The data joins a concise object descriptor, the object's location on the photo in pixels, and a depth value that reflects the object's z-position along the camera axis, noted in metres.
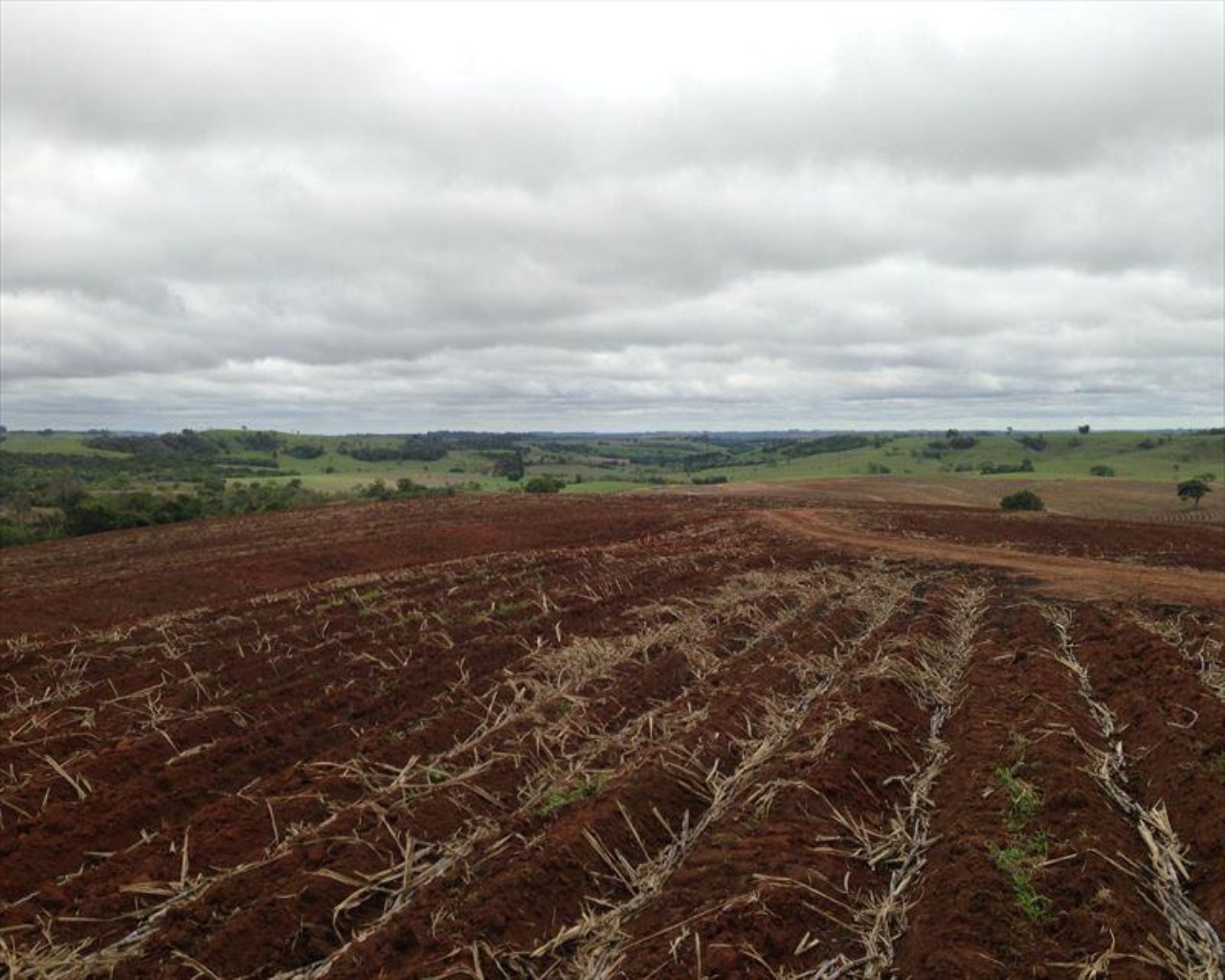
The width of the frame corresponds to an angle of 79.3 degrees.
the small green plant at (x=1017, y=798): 6.36
